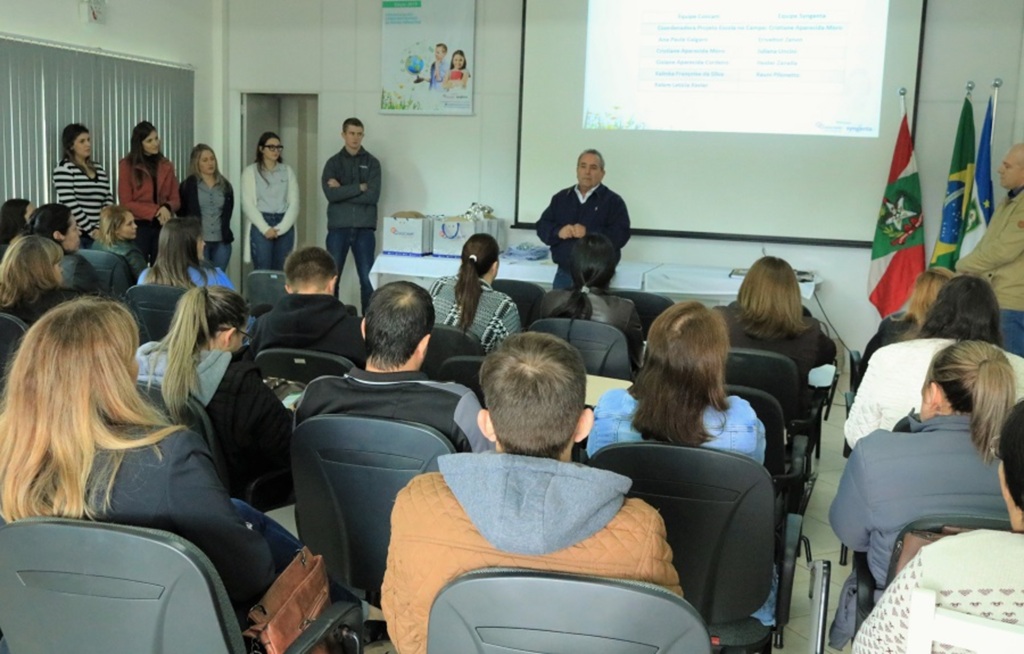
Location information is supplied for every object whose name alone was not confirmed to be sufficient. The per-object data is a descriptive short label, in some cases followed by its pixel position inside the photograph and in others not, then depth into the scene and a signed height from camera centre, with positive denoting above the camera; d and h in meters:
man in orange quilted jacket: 1.52 -0.52
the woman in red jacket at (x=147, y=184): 7.32 -0.20
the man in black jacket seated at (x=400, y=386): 2.45 -0.54
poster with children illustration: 7.85 +0.86
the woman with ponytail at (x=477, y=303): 4.13 -0.54
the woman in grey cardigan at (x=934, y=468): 2.22 -0.61
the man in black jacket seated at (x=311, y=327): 3.63 -0.59
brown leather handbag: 1.84 -0.83
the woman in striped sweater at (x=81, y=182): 6.86 -0.19
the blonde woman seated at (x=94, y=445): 1.71 -0.49
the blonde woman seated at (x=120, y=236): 5.64 -0.45
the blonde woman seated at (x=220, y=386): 2.58 -0.58
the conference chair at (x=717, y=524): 2.20 -0.76
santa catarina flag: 6.65 -0.32
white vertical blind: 6.60 +0.35
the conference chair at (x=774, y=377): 3.55 -0.68
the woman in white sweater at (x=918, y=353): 3.07 -0.50
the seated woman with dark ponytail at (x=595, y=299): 4.27 -0.53
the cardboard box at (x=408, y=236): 7.28 -0.49
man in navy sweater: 6.48 -0.26
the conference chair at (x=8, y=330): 3.66 -0.64
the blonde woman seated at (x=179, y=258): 4.54 -0.44
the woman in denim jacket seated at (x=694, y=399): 2.48 -0.54
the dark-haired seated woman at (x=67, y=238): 4.66 -0.41
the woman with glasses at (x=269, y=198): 8.05 -0.29
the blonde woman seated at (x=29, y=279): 3.92 -0.49
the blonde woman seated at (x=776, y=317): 3.74 -0.50
